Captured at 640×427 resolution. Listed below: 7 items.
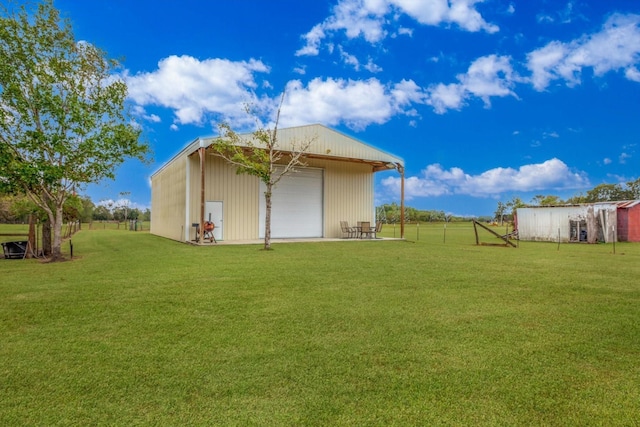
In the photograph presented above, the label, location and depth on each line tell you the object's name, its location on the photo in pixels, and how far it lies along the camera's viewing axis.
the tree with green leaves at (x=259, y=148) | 12.73
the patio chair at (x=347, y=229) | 18.09
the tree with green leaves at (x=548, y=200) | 42.31
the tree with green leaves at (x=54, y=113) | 9.25
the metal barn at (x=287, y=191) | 15.46
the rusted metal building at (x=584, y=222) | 16.69
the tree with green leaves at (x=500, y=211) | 47.34
